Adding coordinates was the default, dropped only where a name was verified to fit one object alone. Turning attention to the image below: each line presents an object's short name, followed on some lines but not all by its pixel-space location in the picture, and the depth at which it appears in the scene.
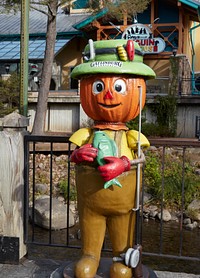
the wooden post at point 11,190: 3.46
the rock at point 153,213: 7.51
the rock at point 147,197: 8.02
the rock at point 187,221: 7.16
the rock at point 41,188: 8.46
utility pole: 4.10
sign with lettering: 14.49
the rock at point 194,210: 7.35
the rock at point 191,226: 6.96
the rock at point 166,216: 7.34
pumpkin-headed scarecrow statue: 2.64
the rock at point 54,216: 6.75
